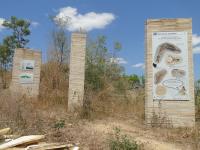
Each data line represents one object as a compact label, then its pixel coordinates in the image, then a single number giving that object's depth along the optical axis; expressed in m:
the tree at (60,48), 9.57
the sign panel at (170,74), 4.86
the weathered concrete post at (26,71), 7.90
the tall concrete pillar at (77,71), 6.06
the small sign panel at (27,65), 8.08
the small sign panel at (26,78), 7.97
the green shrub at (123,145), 3.10
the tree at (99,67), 8.56
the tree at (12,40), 11.45
